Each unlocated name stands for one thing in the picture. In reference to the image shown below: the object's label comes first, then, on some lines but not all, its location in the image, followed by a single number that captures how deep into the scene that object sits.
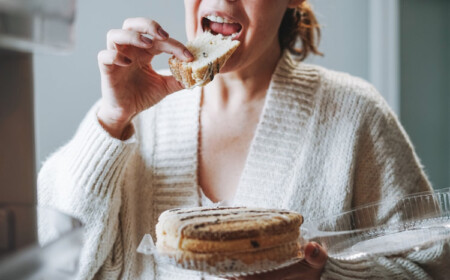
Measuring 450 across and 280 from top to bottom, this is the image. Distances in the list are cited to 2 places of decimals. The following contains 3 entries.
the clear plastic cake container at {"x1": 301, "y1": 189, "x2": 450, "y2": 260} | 0.99
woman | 1.25
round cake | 0.83
